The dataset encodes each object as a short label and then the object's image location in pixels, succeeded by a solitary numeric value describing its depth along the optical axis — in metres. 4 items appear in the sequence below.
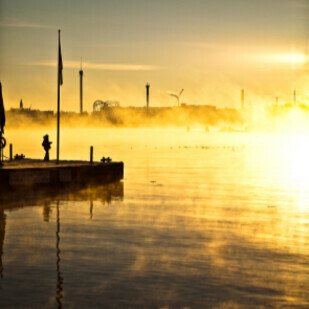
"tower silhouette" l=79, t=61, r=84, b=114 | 192.38
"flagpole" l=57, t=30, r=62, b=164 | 55.16
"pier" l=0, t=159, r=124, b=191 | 48.66
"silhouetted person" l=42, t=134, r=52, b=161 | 58.59
